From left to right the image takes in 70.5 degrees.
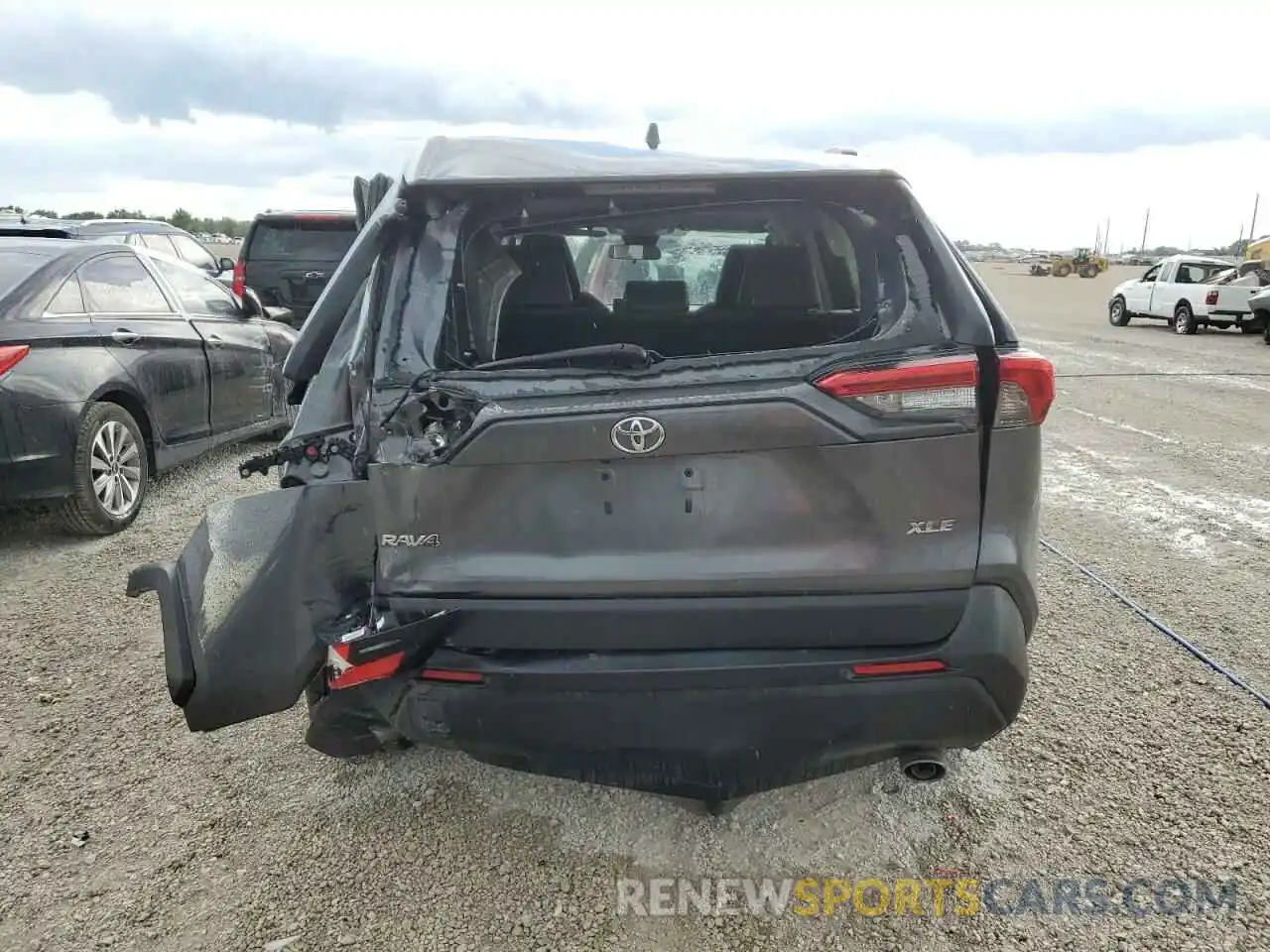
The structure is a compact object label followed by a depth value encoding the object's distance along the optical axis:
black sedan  4.56
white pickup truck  19.17
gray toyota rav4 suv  2.08
